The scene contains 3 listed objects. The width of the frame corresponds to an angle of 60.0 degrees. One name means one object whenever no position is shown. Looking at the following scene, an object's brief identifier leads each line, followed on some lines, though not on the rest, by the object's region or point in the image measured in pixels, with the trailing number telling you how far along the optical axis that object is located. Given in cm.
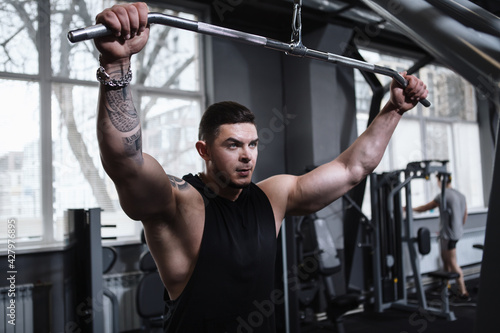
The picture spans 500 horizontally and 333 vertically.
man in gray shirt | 464
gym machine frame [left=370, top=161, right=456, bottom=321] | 446
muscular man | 88
